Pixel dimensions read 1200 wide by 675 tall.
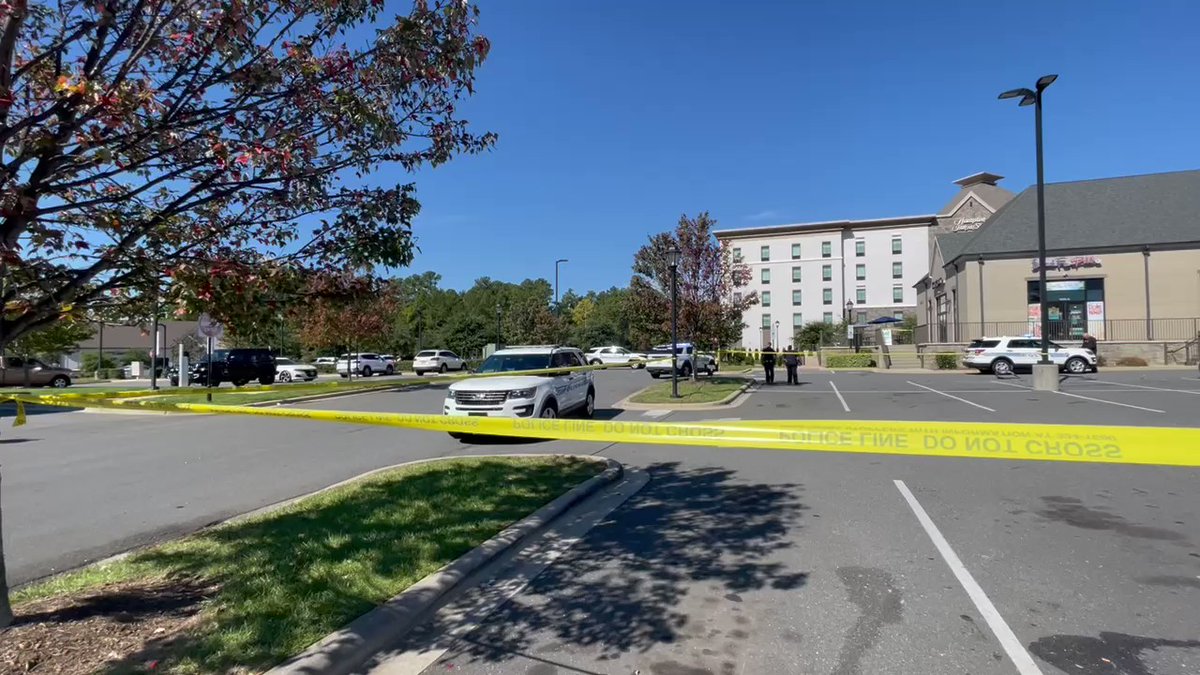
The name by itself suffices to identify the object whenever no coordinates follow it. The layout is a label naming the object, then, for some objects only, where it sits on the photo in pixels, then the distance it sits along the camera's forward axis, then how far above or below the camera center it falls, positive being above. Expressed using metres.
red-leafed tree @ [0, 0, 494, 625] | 3.48 +1.23
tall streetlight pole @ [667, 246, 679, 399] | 19.06 +0.82
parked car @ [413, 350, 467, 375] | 44.38 -0.85
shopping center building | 38.88 +4.64
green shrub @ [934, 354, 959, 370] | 35.84 -0.99
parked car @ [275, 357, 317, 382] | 37.66 -1.26
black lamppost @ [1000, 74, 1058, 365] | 17.64 +5.76
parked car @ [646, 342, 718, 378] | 30.00 -0.79
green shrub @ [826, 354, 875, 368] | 40.72 -1.02
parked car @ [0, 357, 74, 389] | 32.94 -1.16
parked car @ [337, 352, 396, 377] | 44.41 -1.09
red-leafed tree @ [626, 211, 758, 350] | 23.47 +2.10
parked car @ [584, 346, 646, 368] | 41.83 -0.57
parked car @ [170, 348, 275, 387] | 30.41 -0.78
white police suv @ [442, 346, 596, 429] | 11.11 -0.74
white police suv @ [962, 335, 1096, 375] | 29.38 -0.62
